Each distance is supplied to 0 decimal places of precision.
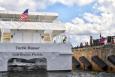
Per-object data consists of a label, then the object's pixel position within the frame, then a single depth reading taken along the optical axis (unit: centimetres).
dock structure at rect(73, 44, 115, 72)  1601
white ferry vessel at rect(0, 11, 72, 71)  1351
